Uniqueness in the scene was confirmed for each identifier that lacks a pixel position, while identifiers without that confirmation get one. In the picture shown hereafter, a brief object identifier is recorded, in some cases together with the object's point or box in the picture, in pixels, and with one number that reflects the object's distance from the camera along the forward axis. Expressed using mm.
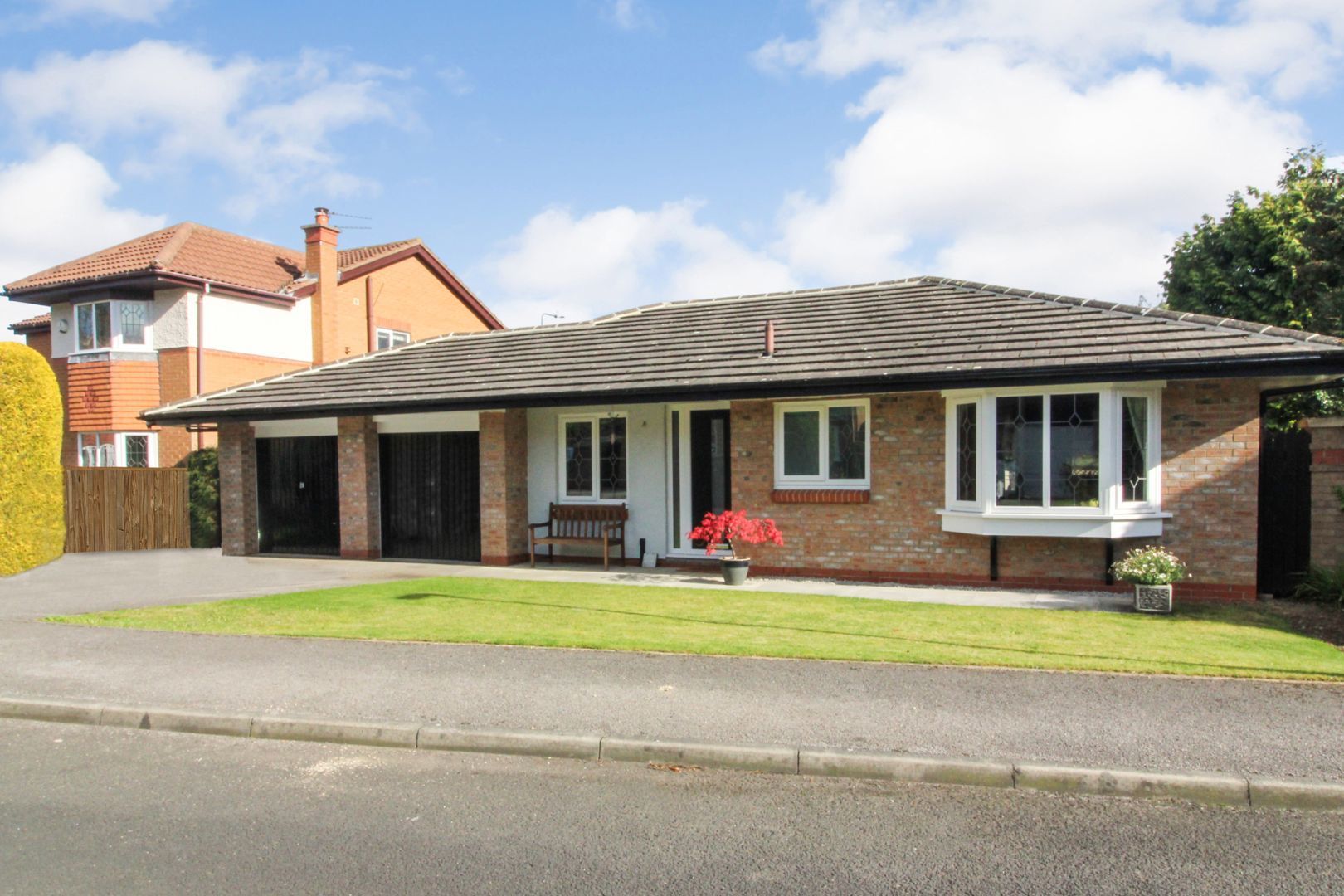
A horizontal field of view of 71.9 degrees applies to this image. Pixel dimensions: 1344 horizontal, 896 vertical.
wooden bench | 14992
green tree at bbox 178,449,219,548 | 19797
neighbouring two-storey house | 22578
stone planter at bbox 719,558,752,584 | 12664
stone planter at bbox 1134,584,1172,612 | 10078
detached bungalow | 11055
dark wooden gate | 11414
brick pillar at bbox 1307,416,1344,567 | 10984
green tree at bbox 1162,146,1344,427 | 20531
